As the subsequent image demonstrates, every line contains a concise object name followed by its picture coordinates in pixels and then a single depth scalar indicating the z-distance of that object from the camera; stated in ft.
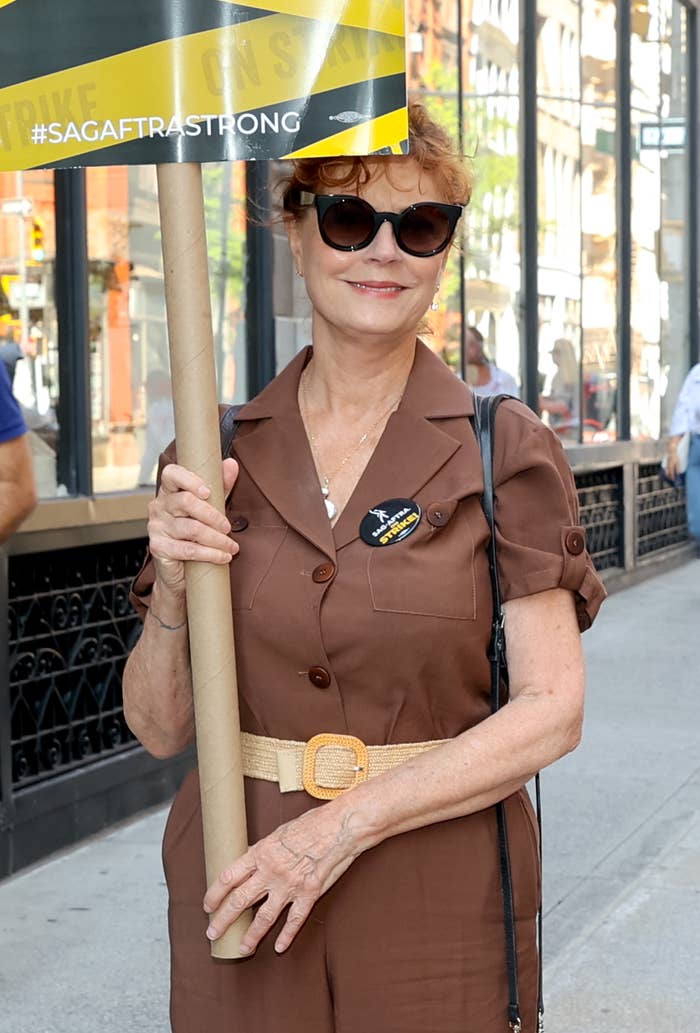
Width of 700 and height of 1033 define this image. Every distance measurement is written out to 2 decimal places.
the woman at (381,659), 8.04
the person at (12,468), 14.15
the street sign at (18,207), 21.34
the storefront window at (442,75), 35.96
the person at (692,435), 38.55
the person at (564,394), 45.27
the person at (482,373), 38.42
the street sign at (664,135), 53.21
